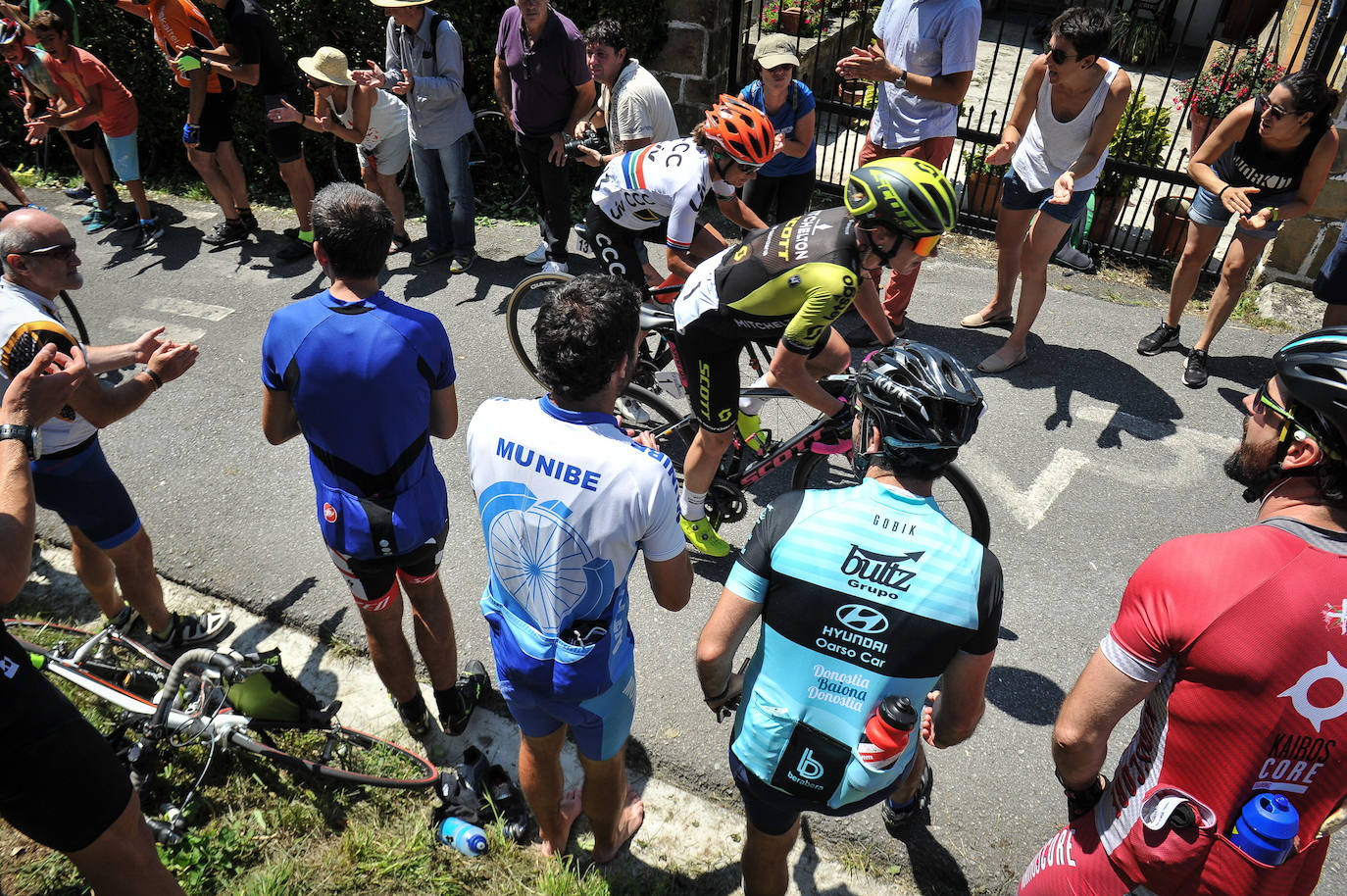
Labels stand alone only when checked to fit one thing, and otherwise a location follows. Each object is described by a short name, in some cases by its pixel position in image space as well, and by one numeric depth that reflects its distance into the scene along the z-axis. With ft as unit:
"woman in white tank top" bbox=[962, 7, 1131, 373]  15.75
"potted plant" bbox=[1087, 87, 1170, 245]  22.00
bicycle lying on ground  10.07
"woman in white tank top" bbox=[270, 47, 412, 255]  21.02
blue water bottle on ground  9.71
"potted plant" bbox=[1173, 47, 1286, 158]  21.34
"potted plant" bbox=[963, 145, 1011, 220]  23.65
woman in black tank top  15.66
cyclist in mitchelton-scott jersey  11.27
